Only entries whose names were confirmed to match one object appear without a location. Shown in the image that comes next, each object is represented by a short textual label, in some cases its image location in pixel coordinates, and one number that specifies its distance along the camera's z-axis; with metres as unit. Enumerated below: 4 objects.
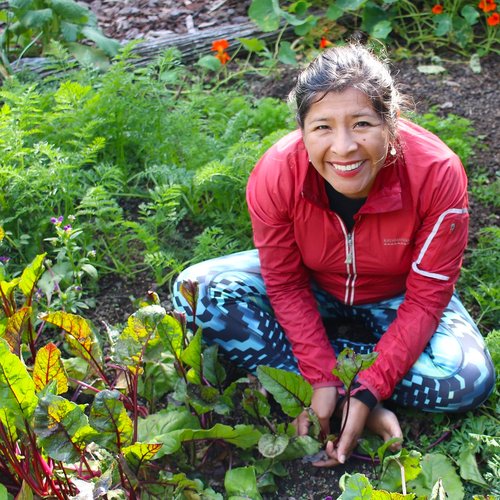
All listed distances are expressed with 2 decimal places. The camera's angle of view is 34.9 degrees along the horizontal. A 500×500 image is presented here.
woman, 2.13
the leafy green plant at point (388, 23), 4.33
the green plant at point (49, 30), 4.14
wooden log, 4.14
